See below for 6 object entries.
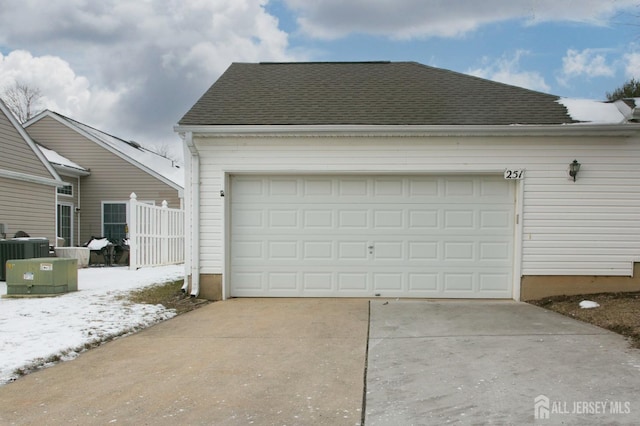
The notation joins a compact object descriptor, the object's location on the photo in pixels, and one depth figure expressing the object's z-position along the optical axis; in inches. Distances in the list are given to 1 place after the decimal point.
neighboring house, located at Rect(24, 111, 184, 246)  741.9
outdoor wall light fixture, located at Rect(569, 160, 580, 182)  333.1
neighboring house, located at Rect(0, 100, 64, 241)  523.5
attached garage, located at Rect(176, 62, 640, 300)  337.4
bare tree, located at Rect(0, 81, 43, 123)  1446.9
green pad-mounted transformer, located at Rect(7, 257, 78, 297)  335.9
